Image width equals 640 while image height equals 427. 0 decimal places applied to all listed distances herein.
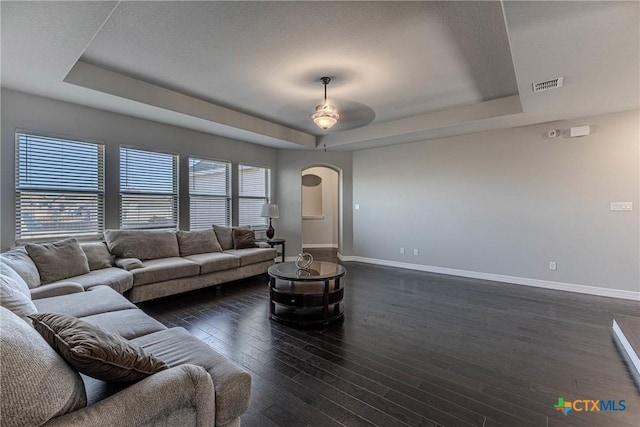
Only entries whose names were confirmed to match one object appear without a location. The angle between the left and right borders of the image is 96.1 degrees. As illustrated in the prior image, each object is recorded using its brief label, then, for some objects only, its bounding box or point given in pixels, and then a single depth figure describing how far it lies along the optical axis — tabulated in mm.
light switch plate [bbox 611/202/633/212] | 4012
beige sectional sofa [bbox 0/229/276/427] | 901
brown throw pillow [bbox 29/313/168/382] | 1087
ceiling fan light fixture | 3580
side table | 5758
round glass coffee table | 3162
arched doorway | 9398
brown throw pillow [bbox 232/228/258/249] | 5224
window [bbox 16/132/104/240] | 3516
